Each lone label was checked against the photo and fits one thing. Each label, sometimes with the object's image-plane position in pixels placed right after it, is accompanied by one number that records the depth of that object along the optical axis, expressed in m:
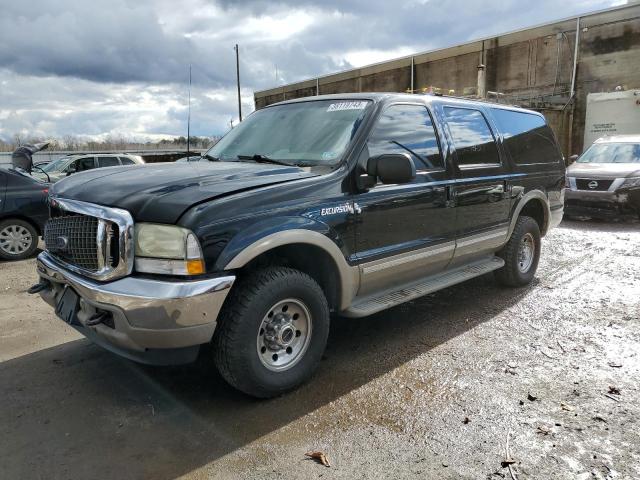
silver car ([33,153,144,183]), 13.16
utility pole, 29.99
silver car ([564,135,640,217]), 9.73
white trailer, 15.08
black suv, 2.68
